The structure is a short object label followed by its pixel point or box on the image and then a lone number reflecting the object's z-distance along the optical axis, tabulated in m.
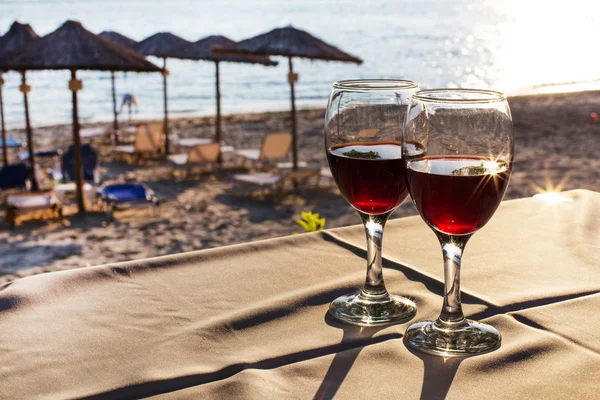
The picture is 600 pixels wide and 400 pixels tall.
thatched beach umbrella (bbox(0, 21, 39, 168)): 14.91
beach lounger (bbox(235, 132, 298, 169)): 14.42
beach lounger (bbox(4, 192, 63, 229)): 10.69
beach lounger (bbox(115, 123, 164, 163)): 16.34
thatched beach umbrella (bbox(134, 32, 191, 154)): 18.11
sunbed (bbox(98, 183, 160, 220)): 11.08
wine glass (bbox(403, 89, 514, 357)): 0.99
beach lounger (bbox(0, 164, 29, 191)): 12.58
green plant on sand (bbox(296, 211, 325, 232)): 2.27
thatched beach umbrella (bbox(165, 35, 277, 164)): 16.52
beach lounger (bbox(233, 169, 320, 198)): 12.51
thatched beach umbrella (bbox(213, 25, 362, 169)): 13.70
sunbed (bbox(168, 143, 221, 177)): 14.57
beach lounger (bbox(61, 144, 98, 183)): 13.65
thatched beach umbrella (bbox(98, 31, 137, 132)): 19.44
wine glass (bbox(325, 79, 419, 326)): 1.17
